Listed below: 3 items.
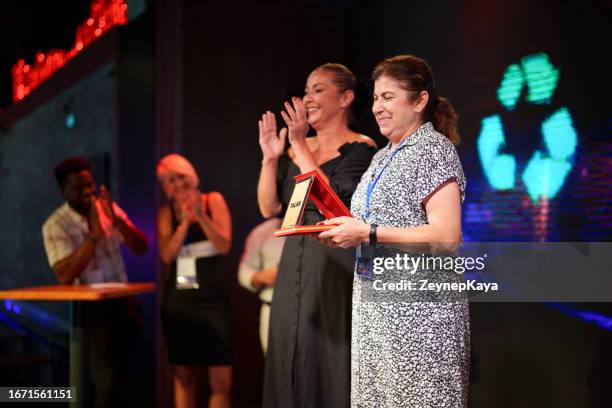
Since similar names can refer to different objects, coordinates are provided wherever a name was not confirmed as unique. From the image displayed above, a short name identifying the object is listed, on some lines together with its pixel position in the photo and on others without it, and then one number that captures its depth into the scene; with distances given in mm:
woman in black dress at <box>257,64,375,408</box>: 2385
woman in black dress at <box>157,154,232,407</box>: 3531
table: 2898
